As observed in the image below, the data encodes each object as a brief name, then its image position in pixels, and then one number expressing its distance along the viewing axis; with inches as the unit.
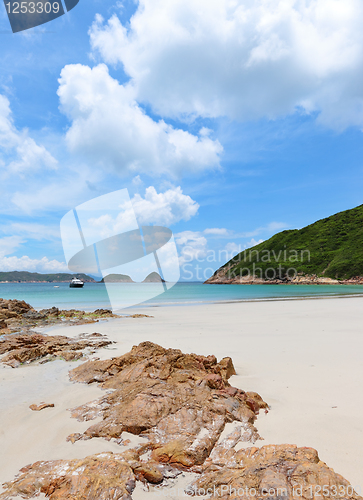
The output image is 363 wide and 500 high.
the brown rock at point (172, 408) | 126.0
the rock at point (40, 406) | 178.5
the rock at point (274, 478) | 84.0
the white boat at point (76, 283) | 4119.1
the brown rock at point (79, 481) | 92.0
